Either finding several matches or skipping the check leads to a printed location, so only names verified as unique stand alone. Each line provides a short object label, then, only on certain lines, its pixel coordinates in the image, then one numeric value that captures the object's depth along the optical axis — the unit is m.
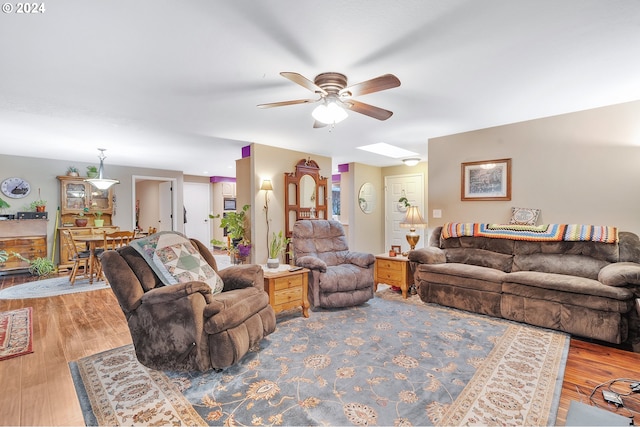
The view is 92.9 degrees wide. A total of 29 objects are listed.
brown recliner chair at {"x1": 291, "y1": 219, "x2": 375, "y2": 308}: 3.43
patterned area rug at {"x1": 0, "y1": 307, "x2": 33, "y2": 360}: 2.53
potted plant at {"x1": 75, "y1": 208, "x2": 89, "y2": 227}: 6.23
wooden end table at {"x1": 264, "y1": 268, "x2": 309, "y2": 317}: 3.07
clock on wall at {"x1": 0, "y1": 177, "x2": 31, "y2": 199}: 5.59
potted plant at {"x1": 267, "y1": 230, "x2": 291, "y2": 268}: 3.34
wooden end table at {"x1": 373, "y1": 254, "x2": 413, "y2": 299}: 4.02
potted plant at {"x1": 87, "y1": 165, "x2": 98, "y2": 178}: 6.29
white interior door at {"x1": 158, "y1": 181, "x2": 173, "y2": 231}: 7.70
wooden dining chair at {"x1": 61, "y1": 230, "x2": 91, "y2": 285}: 4.87
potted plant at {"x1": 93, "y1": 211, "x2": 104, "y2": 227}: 6.38
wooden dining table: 4.82
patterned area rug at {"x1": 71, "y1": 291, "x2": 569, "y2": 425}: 1.72
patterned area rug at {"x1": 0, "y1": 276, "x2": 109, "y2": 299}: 4.27
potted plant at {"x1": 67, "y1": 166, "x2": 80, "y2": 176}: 6.20
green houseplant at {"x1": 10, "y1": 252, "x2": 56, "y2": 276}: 5.48
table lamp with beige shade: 4.21
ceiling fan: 2.34
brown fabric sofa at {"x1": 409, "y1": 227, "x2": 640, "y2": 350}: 2.59
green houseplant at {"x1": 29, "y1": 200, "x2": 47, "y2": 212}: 5.80
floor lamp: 4.73
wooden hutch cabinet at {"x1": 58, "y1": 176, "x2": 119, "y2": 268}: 6.10
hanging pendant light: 5.39
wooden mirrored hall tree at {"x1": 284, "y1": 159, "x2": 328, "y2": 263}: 5.24
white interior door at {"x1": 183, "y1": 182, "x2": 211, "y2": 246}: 8.75
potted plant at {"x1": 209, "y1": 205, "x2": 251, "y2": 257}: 4.91
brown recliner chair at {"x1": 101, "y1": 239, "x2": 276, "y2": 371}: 2.06
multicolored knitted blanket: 3.08
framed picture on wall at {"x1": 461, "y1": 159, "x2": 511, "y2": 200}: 3.90
